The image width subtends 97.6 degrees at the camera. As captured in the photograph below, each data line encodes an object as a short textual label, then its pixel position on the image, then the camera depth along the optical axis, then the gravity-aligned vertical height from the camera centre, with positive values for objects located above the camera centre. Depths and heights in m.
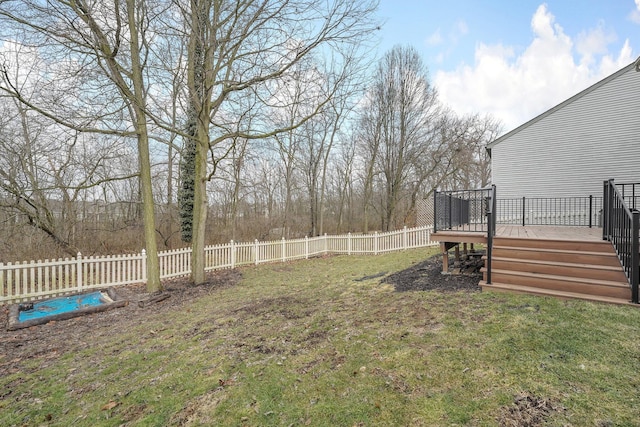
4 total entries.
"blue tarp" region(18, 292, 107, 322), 5.63 -2.05
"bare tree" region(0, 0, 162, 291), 5.82 +3.43
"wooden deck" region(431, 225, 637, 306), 4.24 -0.98
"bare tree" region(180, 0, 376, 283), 6.93 +4.29
